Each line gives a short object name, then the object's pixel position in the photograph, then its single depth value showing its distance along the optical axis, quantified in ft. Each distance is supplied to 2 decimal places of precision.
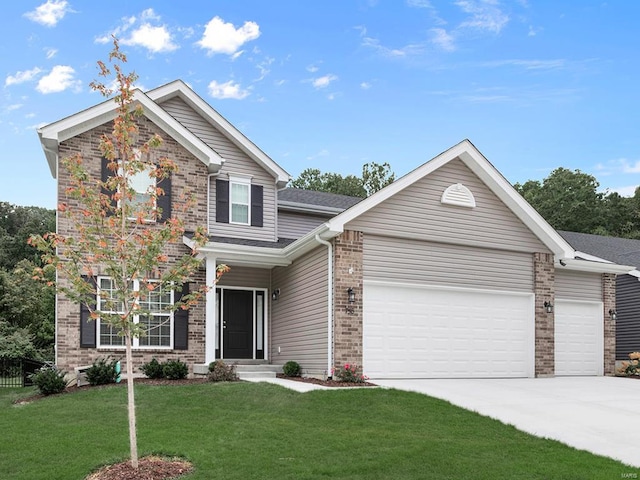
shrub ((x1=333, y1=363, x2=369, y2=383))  43.09
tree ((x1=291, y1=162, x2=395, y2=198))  145.69
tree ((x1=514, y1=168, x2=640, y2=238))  146.00
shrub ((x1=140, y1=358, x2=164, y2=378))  46.03
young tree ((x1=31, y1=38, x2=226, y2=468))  24.08
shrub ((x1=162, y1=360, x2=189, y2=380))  45.68
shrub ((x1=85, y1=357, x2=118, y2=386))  43.73
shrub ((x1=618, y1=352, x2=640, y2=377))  58.80
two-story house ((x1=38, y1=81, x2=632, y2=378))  46.55
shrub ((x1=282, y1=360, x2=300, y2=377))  49.11
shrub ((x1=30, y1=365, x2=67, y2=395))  42.19
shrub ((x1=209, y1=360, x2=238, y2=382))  44.24
